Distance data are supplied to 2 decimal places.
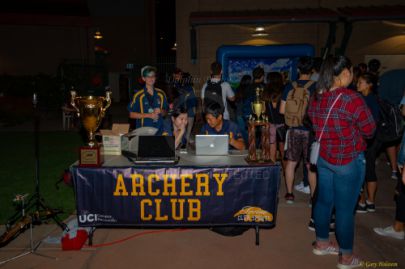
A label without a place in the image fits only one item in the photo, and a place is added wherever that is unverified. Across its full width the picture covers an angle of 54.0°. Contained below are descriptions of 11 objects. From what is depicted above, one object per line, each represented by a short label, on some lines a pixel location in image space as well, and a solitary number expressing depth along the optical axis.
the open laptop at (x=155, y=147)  4.02
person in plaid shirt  3.31
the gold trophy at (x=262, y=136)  4.02
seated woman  4.92
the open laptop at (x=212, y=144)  4.21
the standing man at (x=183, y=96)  7.67
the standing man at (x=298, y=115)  4.93
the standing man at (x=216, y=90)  6.63
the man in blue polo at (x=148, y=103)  5.36
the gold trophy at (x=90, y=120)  3.86
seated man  4.54
